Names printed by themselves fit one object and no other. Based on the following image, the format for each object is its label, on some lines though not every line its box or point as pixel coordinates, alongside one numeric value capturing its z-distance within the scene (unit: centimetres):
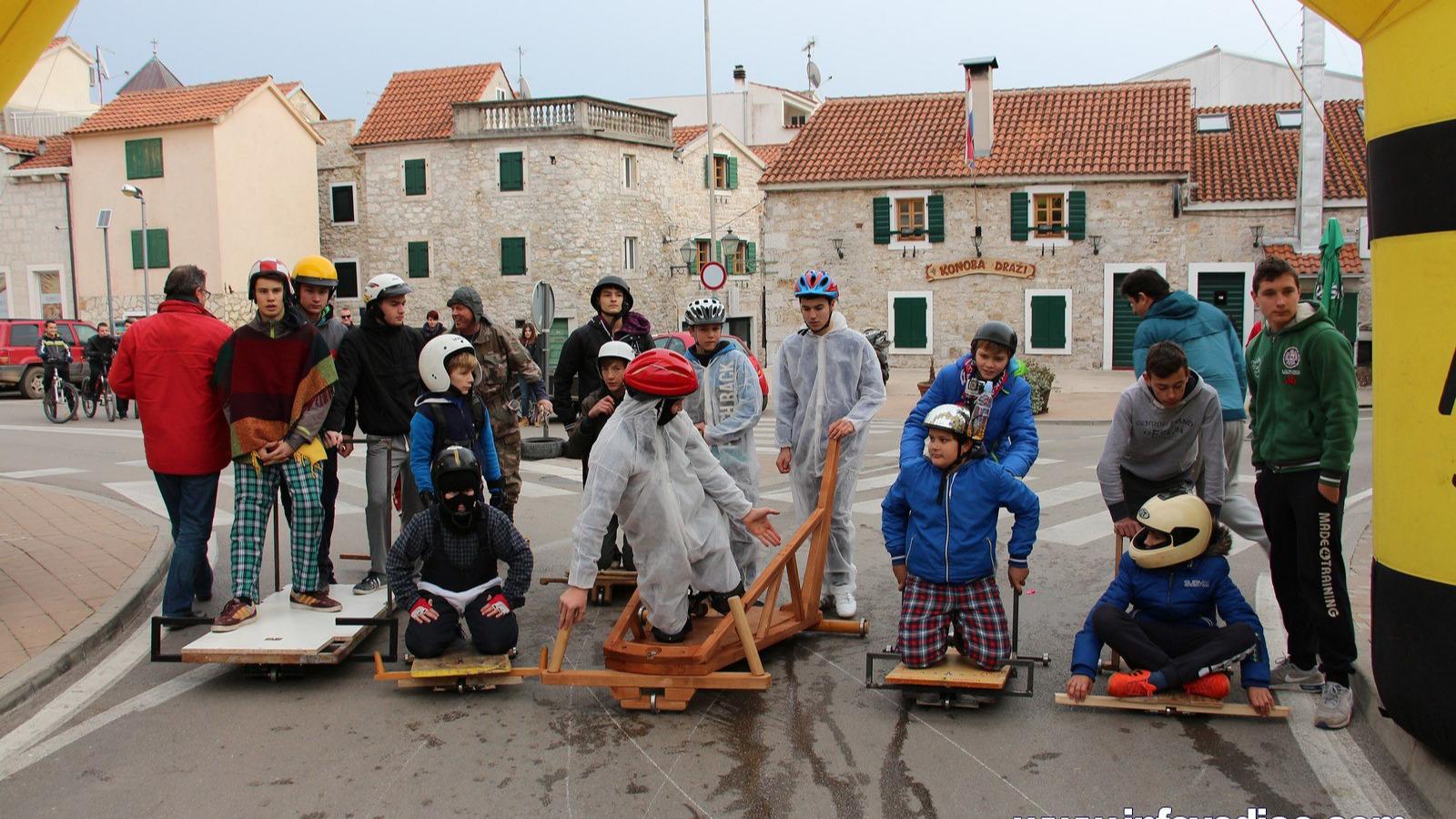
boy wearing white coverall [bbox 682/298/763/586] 677
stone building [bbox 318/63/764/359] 3894
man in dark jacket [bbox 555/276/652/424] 752
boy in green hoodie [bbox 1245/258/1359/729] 507
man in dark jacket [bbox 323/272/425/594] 713
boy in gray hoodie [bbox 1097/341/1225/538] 561
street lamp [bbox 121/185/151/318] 3581
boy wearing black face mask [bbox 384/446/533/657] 562
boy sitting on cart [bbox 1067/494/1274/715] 506
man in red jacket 639
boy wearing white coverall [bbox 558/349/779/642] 526
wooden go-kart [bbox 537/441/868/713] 514
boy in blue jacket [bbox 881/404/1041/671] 533
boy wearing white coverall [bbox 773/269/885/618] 663
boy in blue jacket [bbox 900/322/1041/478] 585
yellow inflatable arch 392
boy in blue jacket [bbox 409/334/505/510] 647
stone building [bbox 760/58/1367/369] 3055
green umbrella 1839
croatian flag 3014
